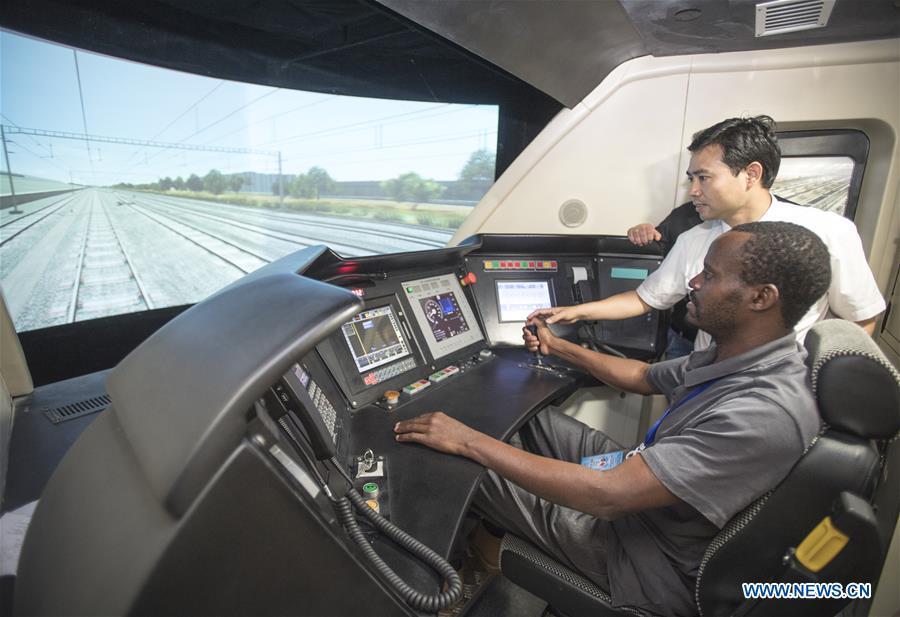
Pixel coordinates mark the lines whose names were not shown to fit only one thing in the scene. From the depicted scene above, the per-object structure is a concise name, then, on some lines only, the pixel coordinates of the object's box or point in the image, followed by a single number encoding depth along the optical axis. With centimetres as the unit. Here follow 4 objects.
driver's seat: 81
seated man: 91
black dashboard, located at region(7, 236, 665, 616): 44
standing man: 156
